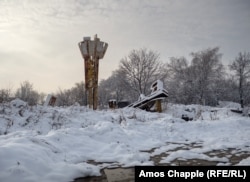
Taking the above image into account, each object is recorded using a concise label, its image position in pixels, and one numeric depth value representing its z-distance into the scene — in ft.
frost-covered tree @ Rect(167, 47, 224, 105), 130.62
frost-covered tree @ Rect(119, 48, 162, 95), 130.21
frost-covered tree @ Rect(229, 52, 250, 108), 126.62
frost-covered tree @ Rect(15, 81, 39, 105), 220.84
